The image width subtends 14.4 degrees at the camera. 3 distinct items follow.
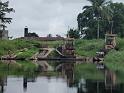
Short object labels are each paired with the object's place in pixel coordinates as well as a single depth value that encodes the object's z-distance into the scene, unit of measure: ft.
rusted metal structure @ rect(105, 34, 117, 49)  340.59
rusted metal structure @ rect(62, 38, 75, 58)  336.68
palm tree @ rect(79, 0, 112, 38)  397.60
